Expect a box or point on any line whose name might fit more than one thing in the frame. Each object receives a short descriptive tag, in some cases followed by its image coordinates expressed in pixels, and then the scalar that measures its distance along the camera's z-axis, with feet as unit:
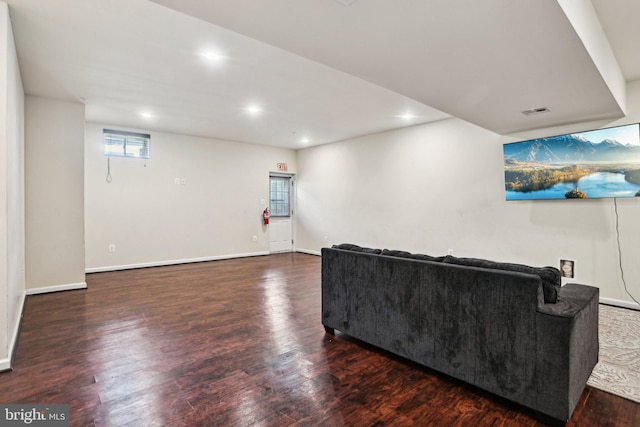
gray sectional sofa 5.48
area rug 6.73
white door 26.91
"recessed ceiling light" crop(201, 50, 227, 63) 10.17
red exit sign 27.04
